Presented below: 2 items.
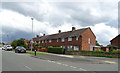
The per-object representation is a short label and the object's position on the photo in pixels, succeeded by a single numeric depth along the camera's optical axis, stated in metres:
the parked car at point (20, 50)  16.97
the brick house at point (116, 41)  23.72
